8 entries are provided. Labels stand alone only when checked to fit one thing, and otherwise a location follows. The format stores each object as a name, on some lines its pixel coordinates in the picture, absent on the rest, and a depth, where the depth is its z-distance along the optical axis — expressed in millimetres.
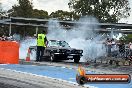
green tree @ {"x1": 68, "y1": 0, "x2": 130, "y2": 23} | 77394
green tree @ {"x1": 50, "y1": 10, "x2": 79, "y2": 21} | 109950
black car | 26891
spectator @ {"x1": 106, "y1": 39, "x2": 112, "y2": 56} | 28298
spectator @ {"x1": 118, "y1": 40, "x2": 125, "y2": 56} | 29283
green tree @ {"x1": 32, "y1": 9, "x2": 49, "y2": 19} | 107750
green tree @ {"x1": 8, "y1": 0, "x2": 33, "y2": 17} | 89688
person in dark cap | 25438
